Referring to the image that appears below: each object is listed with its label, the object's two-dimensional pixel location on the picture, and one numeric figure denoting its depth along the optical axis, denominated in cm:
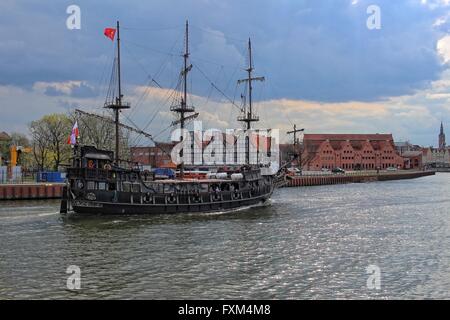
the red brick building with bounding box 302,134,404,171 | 18640
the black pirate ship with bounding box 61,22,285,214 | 4259
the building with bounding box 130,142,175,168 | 15150
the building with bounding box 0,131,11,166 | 12981
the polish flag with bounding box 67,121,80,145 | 4144
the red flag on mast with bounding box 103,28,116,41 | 4686
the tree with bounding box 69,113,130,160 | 8906
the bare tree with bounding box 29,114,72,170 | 9425
